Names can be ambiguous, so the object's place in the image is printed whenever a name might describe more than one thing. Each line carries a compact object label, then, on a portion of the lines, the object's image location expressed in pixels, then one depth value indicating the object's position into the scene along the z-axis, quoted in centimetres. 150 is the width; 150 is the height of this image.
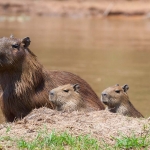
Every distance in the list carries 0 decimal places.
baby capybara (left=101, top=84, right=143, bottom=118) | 1652
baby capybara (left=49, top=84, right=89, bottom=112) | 1584
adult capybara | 1615
